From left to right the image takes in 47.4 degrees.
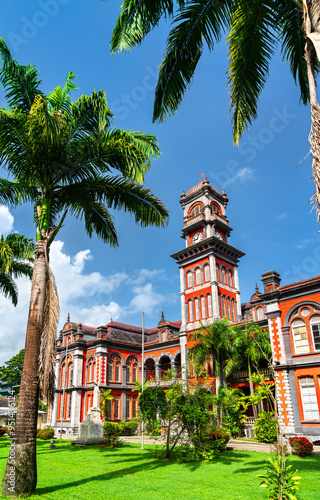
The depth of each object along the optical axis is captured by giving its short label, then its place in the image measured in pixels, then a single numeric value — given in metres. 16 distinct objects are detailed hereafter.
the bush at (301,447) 16.02
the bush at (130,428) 33.95
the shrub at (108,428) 26.38
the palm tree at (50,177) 9.02
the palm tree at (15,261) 14.30
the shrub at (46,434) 28.48
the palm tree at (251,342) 24.99
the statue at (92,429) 23.78
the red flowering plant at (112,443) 22.12
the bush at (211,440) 15.29
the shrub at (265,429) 21.80
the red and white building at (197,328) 23.03
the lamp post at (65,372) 43.25
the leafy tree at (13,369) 55.44
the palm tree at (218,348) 26.22
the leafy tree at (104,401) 34.33
